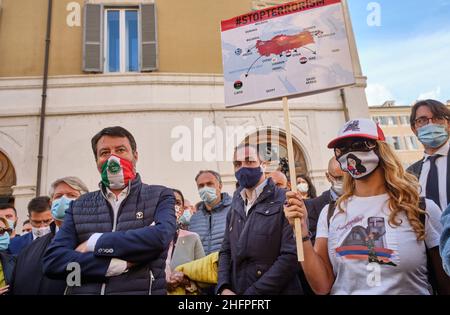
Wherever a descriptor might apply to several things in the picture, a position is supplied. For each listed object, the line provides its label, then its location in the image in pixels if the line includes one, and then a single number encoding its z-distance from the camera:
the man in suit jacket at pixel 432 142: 2.92
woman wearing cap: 1.77
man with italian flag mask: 2.08
